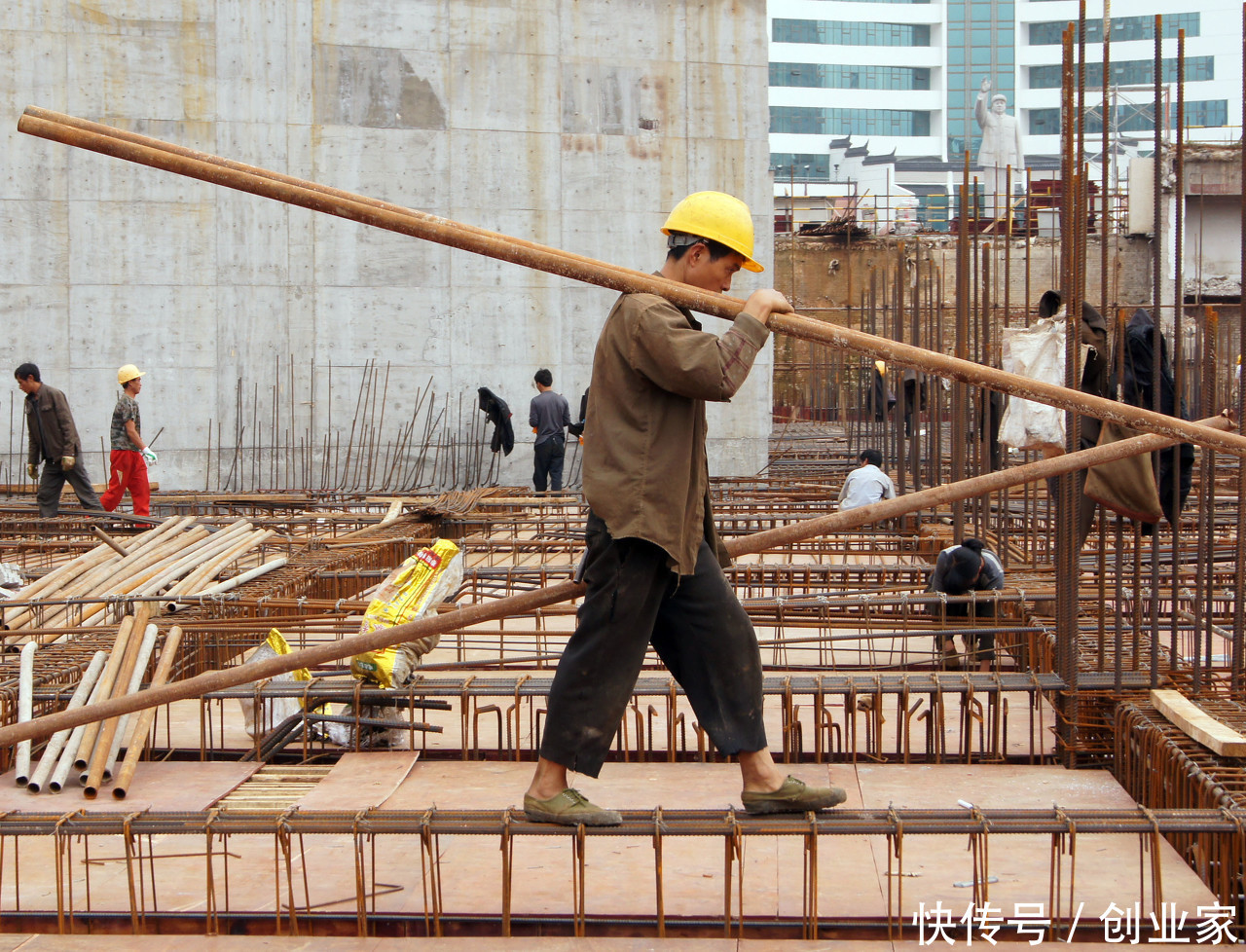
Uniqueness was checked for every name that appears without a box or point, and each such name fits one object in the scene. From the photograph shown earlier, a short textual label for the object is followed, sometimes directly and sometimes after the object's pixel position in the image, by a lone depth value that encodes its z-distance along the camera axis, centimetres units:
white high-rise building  11450
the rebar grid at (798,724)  916
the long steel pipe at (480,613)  676
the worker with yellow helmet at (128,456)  2198
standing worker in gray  2945
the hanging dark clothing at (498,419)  3066
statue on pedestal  8387
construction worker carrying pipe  614
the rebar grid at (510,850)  630
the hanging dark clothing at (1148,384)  1058
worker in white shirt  1809
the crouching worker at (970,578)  1275
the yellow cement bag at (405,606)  952
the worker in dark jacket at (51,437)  2183
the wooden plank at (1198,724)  737
